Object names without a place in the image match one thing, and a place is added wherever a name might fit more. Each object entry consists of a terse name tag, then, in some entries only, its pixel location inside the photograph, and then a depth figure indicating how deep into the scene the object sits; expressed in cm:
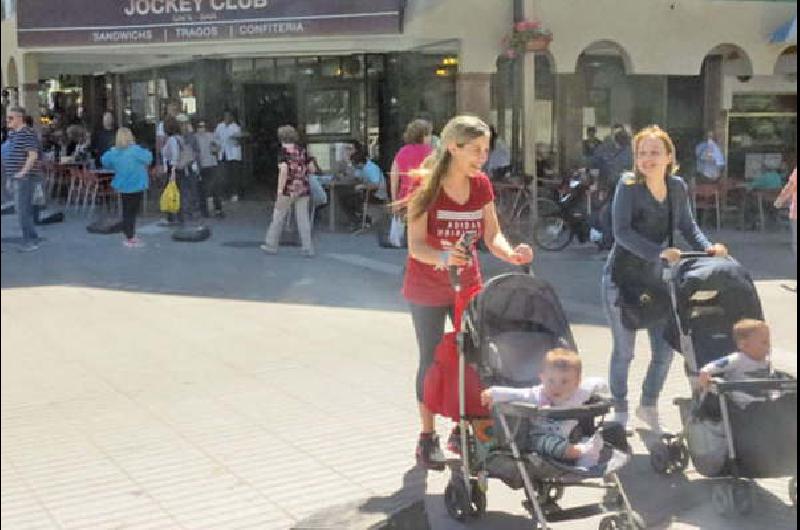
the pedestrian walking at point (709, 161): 997
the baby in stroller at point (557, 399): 355
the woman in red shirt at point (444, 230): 398
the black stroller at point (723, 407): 369
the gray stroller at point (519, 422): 352
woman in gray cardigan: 443
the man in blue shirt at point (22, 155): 827
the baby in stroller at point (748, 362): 382
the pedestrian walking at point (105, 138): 1576
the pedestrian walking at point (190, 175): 1262
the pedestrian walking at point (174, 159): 1246
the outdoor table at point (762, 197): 920
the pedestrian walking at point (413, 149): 646
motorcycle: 1061
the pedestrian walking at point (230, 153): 1341
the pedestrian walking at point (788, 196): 592
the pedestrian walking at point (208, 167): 1304
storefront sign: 1130
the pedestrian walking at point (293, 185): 1019
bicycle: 805
